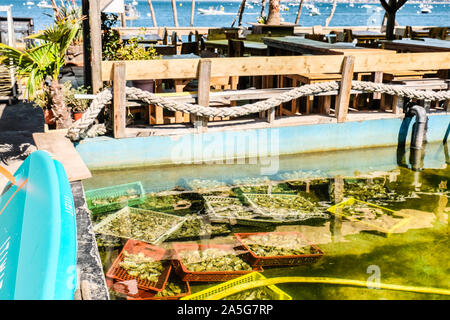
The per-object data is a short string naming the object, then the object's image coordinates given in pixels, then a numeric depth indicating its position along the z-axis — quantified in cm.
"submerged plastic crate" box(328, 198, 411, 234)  551
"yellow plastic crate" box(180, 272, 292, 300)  398
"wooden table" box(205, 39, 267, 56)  1061
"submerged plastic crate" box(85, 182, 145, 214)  592
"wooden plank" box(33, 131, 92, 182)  527
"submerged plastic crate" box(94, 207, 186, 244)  516
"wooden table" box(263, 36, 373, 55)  810
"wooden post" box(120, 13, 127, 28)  1613
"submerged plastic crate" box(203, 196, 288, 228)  558
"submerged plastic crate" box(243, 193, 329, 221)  576
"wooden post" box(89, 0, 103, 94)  634
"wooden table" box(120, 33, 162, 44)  1153
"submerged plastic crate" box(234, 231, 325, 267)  466
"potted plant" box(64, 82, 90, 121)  693
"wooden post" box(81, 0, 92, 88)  682
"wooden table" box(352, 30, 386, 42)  1347
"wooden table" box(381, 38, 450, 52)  872
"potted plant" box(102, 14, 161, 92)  732
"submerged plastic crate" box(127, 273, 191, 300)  405
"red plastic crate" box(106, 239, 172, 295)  423
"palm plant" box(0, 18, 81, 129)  630
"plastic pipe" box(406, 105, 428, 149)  758
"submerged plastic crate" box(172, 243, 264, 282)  435
